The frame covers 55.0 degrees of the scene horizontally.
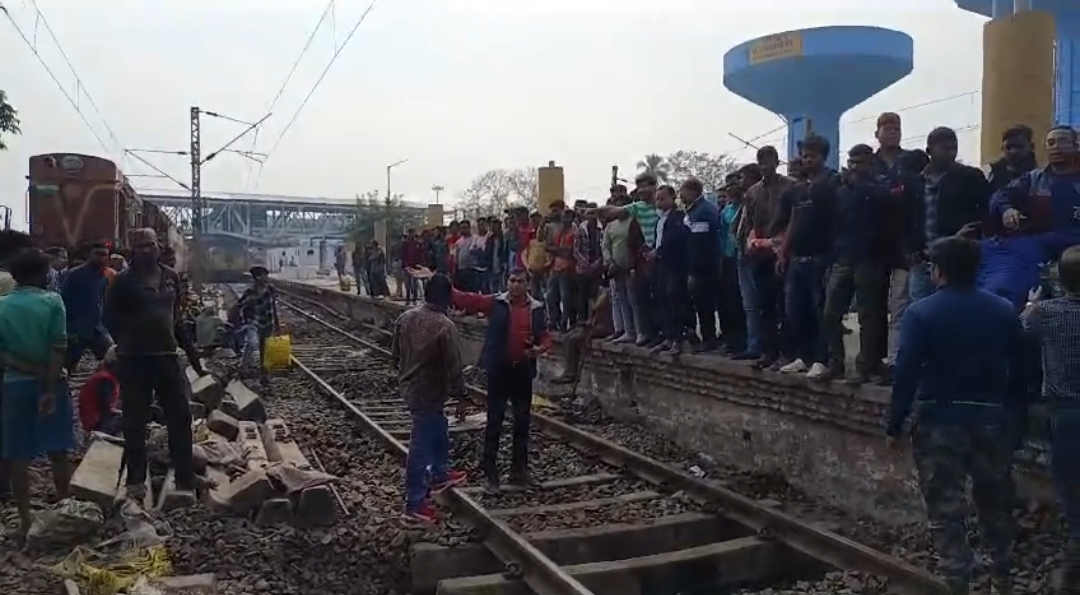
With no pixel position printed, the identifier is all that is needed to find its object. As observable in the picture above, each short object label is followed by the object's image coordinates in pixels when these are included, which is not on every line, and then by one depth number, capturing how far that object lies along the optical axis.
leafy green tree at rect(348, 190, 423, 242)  64.19
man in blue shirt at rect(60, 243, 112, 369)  11.01
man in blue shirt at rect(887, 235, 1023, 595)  5.10
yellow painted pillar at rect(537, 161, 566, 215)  20.22
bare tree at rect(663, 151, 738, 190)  57.47
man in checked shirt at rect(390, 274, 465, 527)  7.48
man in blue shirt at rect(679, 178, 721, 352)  10.14
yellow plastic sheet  5.82
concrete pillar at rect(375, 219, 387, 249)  47.41
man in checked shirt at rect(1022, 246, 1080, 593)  5.09
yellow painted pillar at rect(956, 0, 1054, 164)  9.17
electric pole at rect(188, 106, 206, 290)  37.22
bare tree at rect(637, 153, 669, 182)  61.38
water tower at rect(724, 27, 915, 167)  38.47
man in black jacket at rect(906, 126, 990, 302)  6.88
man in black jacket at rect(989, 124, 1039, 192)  6.77
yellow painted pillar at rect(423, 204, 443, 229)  35.97
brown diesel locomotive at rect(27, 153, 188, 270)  22.02
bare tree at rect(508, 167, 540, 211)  78.06
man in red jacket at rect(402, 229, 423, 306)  23.33
